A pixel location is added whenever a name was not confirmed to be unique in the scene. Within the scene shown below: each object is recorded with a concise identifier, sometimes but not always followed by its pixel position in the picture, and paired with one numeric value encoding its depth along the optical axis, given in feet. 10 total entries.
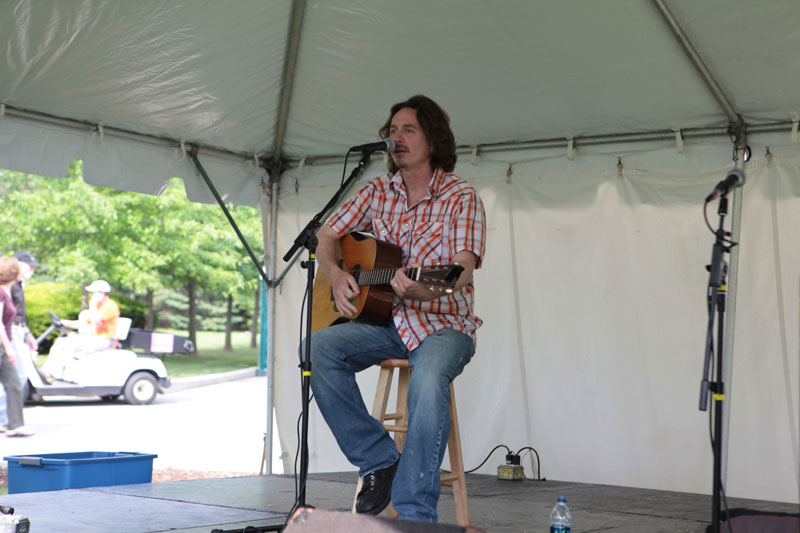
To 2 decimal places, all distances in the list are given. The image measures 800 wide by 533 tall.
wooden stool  10.32
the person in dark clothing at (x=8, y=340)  26.45
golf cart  40.09
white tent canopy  13.78
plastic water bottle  9.29
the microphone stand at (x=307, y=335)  9.15
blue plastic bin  14.65
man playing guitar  9.00
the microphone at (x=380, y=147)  10.12
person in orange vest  39.96
